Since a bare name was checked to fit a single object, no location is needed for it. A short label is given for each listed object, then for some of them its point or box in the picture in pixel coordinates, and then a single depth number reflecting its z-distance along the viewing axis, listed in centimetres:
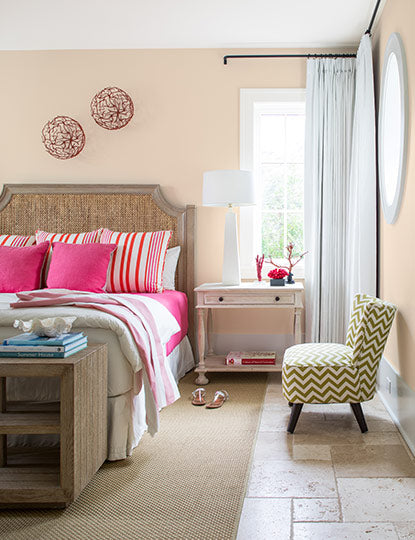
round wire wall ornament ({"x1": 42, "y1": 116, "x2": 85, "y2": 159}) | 436
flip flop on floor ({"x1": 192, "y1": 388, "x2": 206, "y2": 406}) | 334
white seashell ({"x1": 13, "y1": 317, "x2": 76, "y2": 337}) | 212
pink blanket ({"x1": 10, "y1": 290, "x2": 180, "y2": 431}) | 249
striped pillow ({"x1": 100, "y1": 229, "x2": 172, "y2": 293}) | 385
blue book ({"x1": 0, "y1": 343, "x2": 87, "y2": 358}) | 203
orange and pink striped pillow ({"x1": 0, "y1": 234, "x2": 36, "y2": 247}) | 414
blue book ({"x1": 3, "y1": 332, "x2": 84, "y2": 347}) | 204
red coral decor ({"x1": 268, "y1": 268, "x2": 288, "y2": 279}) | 391
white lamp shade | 384
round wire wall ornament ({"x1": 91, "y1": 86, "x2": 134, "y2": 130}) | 431
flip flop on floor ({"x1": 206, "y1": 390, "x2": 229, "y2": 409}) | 327
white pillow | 413
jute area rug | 183
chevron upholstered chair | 276
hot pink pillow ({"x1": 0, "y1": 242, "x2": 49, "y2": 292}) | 364
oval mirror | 286
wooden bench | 193
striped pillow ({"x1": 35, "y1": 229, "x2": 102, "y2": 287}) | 405
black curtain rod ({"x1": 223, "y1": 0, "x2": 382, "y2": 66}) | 423
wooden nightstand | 379
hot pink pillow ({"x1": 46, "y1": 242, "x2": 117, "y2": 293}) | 356
